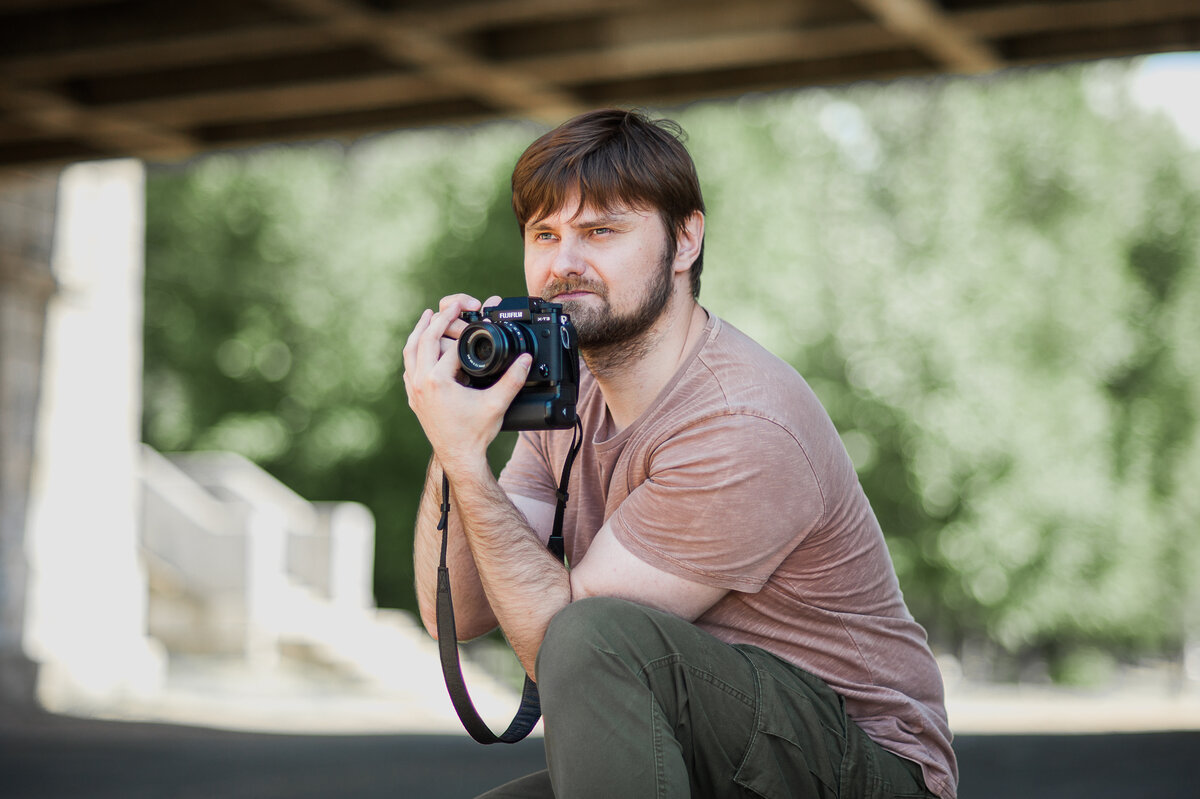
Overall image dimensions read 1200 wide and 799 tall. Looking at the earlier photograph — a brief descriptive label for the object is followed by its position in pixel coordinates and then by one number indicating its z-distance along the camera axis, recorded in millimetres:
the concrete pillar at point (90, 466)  11898
